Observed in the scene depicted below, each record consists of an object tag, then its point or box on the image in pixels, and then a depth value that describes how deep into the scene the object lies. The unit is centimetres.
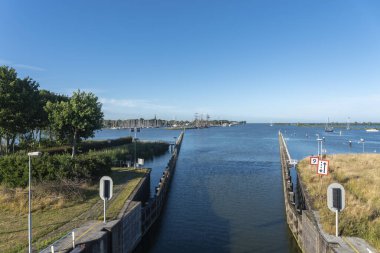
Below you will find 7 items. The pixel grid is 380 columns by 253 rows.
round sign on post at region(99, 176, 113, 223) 1572
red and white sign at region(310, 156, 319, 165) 2935
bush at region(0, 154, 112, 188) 2378
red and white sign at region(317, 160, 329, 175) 2311
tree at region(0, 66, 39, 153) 3512
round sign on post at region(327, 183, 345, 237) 1383
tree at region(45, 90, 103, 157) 3475
